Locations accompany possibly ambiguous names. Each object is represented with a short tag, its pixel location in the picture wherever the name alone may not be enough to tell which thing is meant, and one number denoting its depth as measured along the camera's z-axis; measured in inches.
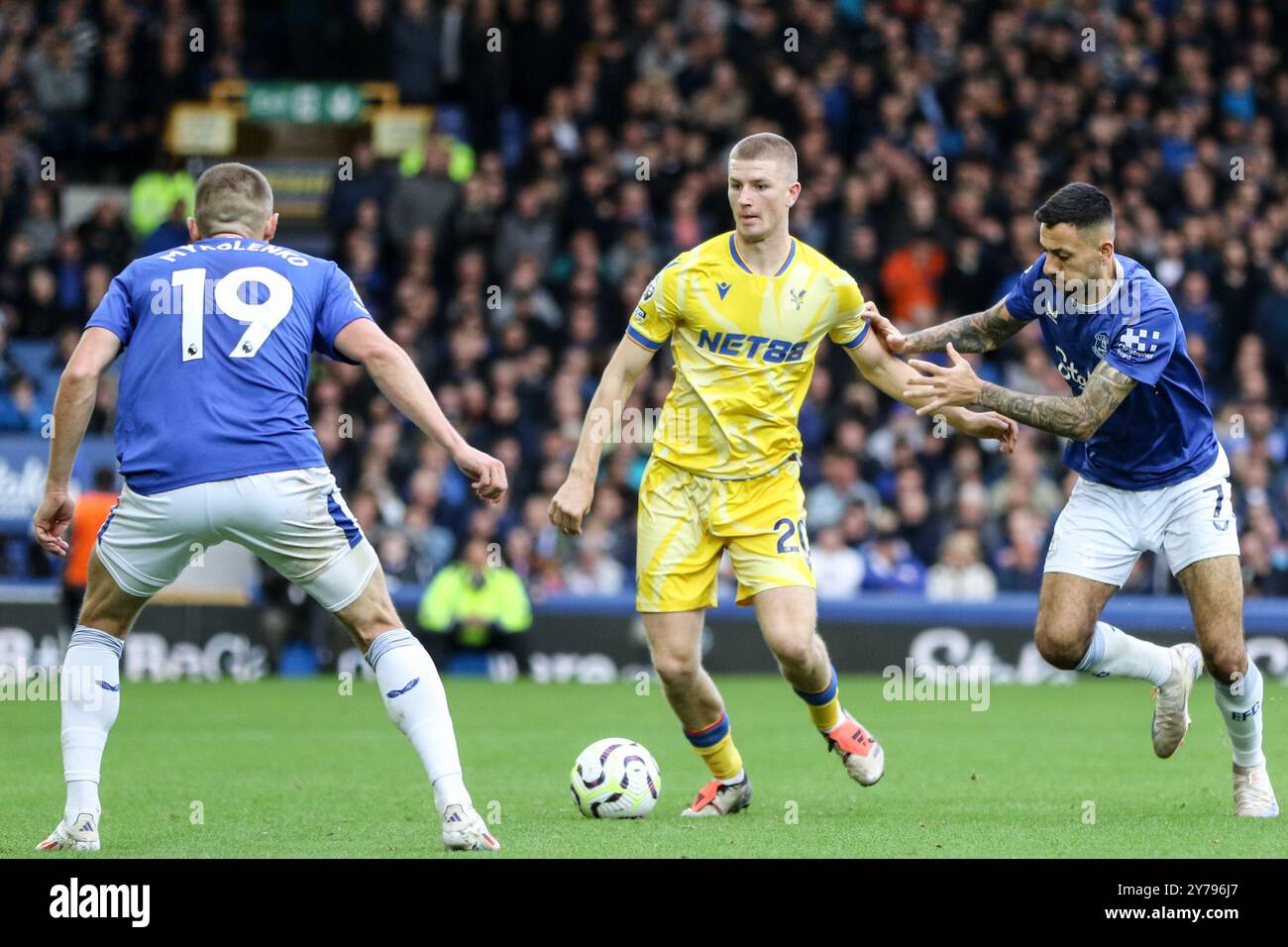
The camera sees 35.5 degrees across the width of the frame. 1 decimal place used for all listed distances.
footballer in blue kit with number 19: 270.1
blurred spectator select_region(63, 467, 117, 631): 649.6
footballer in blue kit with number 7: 313.1
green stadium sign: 906.7
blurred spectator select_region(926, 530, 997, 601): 695.7
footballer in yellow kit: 328.2
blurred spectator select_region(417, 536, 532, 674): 682.8
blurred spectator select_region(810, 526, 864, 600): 693.9
